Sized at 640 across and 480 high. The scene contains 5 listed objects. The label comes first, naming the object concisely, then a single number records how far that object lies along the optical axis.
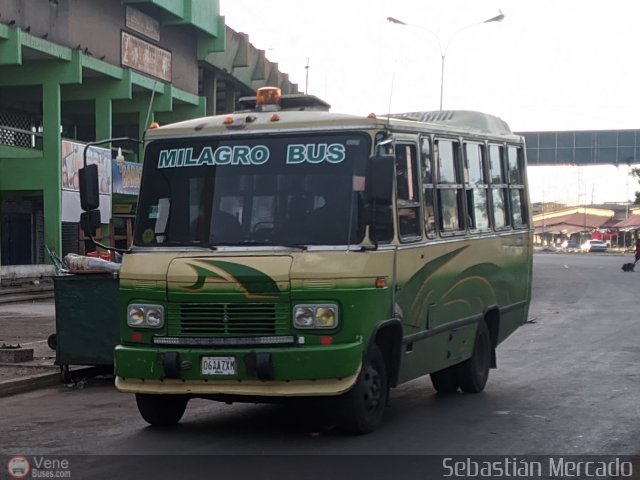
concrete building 32.97
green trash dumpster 12.37
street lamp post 35.06
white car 100.94
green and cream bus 8.41
